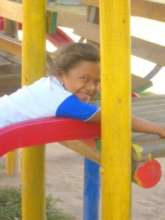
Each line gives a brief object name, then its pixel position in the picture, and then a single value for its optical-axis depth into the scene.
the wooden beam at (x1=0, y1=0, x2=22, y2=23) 4.37
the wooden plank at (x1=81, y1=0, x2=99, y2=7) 4.37
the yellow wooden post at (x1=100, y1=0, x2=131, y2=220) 2.62
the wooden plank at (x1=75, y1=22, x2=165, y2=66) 4.99
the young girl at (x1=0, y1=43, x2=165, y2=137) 2.81
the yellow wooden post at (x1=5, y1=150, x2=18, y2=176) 6.14
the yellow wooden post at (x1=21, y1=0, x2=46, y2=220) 3.45
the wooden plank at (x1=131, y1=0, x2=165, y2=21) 4.34
